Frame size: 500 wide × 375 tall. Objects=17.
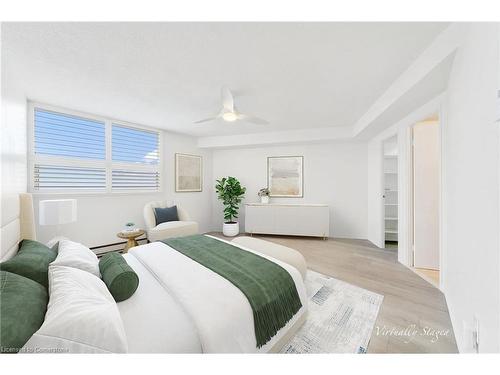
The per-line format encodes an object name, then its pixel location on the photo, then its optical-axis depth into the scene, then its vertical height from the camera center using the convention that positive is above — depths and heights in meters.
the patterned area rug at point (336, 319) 1.46 -1.16
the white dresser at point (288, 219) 4.39 -0.74
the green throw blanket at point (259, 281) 1.25 -0.68
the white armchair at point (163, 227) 3.46 -0.73
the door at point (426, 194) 2.73 -0.10
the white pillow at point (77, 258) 1.31 -0.50
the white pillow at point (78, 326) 0.74 -0.56
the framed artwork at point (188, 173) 4.73 +0.35
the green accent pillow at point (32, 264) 1.15 -0.48
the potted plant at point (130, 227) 3.31 -0.71
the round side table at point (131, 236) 3.14 -0.78
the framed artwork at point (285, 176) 4.91 +0.27
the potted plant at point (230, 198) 4.92 -0.28
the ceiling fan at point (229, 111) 2.19 +0.90
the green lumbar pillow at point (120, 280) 1.22 -0.59
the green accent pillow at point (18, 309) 0.70 -0.51
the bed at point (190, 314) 0.97 -0.71
